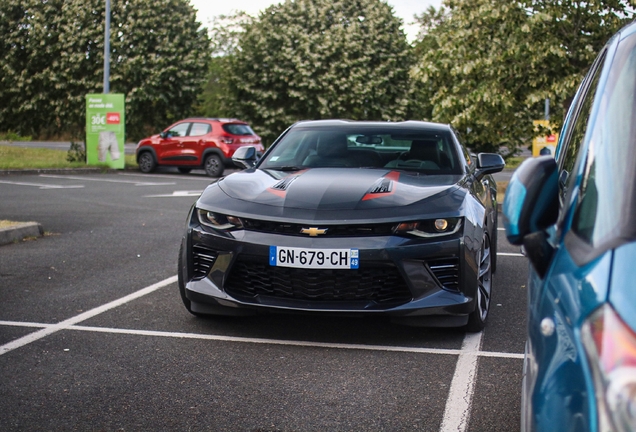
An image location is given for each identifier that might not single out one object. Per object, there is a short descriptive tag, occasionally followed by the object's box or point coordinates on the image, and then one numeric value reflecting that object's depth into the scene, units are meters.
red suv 25.17
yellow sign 29.30
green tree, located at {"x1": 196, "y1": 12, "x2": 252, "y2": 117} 66.96
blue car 1.48
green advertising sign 25.25
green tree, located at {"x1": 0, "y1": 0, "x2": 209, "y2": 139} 31.92
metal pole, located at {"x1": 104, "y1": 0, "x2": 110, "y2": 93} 25.64
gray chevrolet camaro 4.88
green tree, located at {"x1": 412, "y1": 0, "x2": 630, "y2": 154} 17.83
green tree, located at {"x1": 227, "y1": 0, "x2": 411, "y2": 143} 42.50
